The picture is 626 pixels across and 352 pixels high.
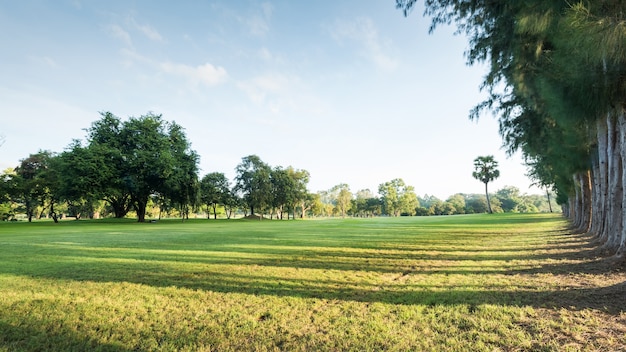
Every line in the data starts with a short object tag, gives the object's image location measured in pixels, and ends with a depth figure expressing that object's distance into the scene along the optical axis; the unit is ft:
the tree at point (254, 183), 182.80
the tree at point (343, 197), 302.86
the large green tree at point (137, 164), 106.93
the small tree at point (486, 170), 194.18
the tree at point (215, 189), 164.35
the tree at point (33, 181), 108.37
